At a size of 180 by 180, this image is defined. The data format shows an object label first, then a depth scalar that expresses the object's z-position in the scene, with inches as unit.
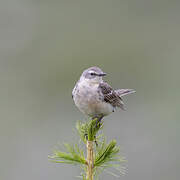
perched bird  395.9
